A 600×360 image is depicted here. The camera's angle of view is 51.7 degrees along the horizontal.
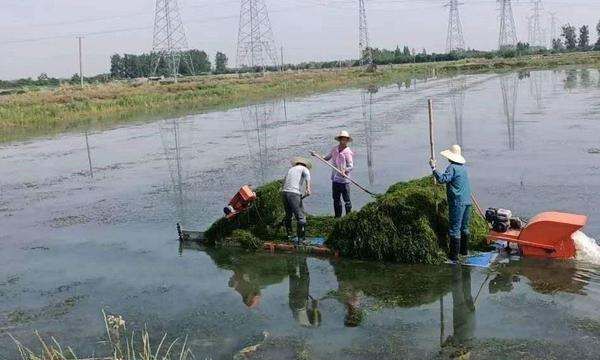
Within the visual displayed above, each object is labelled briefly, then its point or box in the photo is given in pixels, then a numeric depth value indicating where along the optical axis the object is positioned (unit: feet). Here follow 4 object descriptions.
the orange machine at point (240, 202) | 33.60
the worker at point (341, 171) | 33.86
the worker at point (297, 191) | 31.65
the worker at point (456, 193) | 27.30
